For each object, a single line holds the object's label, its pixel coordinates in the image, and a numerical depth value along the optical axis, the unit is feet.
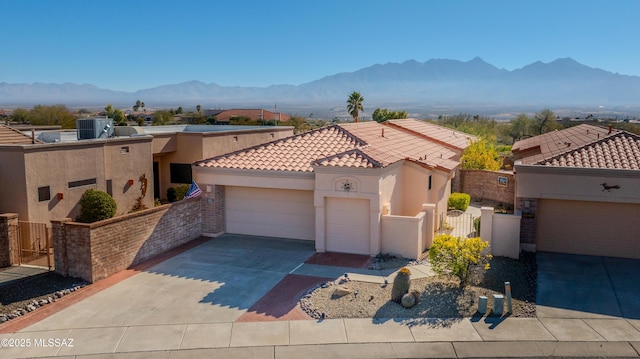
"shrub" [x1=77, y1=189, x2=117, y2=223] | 72.08
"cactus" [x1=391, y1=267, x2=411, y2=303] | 47.01
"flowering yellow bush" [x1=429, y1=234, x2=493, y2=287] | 49.06
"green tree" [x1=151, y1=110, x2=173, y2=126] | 270.67
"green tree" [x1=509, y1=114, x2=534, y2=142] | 249.51
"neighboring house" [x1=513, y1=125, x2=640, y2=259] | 59.52
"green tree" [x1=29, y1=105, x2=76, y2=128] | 209.67
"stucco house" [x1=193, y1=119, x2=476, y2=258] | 60.70
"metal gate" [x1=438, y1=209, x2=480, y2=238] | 75.10
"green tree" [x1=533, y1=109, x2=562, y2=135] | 233.90
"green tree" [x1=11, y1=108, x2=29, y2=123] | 219.82
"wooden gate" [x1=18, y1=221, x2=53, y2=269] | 57.11
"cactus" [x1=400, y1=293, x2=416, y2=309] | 46.01
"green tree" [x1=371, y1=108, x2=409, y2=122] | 215.10
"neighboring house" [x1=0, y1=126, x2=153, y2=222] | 65.62
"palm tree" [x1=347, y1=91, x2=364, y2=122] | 217.36
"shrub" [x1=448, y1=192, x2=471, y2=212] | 89.51
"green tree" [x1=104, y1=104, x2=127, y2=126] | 227.24
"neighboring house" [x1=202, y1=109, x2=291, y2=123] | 347.26
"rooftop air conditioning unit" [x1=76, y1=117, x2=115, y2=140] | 91.20
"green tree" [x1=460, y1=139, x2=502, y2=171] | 109.19
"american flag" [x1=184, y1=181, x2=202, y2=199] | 68.90
